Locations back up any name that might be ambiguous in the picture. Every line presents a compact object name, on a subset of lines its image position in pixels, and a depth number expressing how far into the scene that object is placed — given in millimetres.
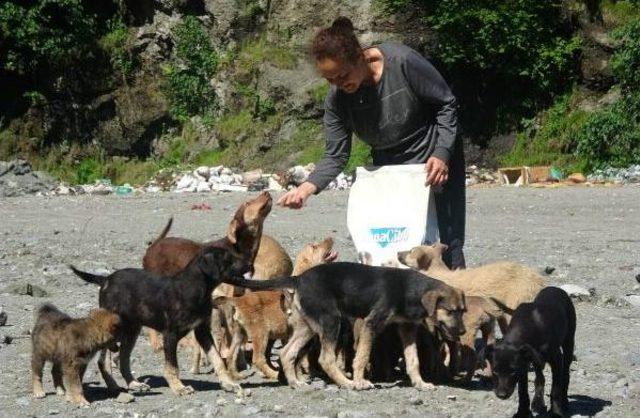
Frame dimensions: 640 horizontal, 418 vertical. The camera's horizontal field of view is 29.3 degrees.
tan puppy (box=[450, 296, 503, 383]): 7668
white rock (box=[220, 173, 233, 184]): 30031
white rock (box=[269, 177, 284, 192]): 28019
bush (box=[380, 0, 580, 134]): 31781
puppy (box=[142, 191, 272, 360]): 8406
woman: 7797
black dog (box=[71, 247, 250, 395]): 7328
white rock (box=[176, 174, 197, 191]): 29952
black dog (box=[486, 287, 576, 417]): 6254
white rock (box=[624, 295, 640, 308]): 10602
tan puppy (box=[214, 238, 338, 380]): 7988
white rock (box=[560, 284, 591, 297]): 10891
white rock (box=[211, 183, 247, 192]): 28484
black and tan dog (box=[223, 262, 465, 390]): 7297
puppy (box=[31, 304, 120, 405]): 6961
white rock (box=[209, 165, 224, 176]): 31162
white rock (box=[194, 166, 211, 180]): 30844
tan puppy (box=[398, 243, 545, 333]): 8188
